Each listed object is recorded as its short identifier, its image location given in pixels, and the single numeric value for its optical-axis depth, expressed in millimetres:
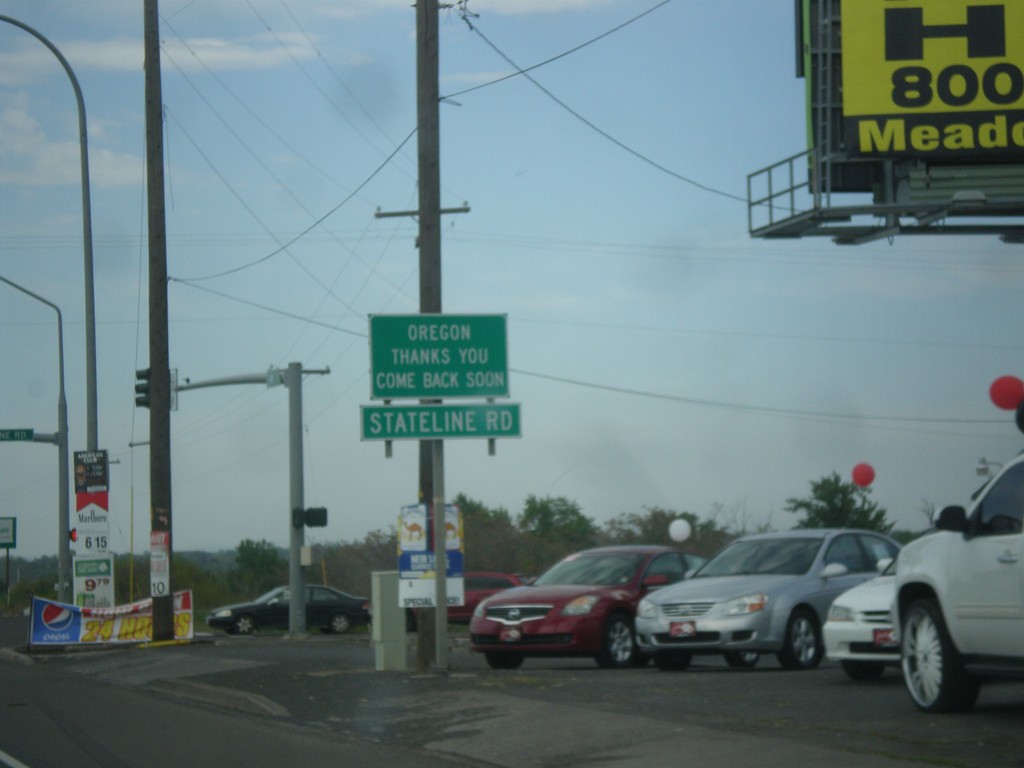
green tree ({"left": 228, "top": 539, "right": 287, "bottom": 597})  67875
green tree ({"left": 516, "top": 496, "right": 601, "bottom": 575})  58719
